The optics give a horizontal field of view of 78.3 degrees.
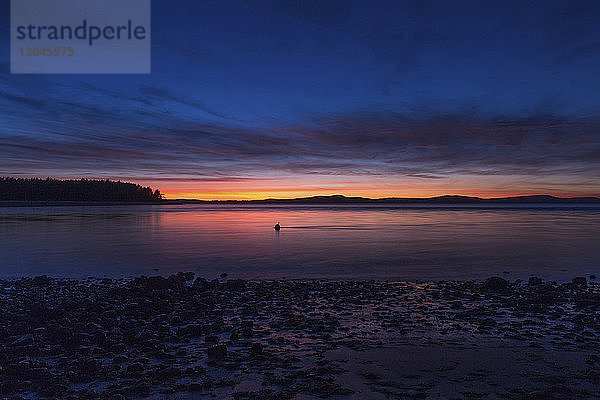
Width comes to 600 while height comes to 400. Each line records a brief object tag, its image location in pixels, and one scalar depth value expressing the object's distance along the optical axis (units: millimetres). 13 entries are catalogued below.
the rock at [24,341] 6062
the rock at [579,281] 10674
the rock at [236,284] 10312
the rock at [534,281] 10734
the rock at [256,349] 5884
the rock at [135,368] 5238
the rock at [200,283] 10434
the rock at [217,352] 5750
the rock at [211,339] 6411
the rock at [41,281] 10914
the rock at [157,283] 10155
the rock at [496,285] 10055
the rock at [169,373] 5134
